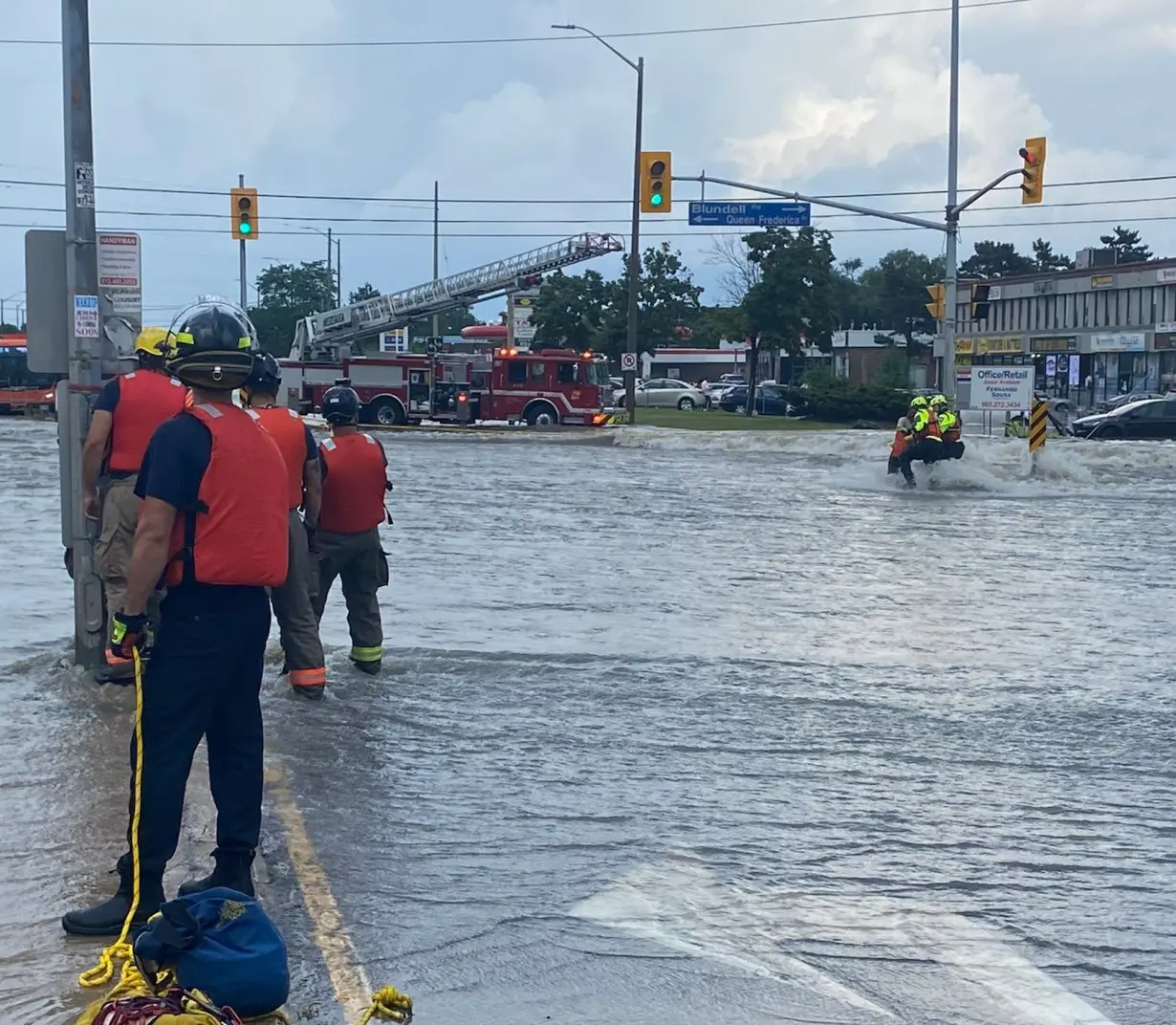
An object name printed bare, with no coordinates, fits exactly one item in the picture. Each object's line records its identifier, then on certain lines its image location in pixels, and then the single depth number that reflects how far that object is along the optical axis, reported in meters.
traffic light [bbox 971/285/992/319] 33.44
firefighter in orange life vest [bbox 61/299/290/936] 4.88
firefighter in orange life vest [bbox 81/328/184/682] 7.80
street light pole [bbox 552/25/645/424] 45.20
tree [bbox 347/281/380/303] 118.25
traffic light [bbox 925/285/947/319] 34.53
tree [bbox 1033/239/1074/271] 123.75
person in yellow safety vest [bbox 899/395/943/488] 25.89
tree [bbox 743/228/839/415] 55.97
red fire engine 44.75
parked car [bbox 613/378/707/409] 67.44
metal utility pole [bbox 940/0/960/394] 35.09
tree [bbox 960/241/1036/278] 125.55
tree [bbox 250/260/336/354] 95.69
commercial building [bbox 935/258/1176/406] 75.00
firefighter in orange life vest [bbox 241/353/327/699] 8.17
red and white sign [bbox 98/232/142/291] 9.54
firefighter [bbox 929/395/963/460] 25.98
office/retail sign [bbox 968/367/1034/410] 34.39
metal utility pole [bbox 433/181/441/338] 77.50
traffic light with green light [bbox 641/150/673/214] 31.64
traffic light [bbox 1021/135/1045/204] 30.27
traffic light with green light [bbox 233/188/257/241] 34.47
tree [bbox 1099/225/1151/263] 117.16
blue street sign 36.03
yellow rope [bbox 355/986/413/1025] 4.39
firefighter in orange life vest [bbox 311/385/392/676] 9.30
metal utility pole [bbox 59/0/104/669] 8.84
